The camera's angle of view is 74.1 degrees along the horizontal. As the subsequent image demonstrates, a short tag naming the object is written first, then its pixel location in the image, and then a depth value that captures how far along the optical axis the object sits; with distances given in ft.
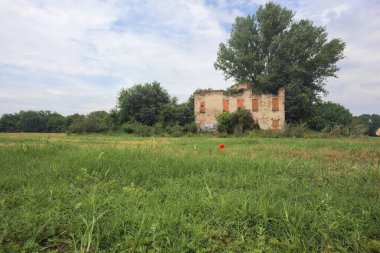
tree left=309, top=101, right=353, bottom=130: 93.56
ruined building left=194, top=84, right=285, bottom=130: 87.40
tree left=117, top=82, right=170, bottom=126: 97.66
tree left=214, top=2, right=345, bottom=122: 94.63
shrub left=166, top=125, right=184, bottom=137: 85.25
